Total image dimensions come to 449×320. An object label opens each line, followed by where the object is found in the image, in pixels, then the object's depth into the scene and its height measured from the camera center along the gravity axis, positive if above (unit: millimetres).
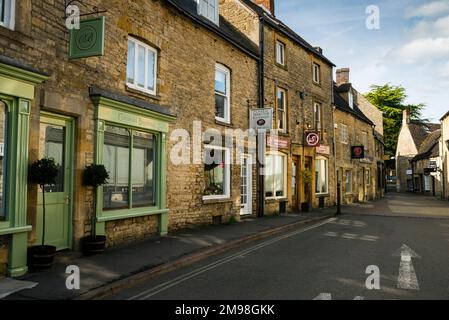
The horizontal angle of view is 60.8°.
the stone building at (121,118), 6465 +1443
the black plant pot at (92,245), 7727 -1255
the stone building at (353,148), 25189 +2490
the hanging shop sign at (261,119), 14578 +2458
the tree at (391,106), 56156 +11448
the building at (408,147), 52875 +5016
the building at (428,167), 38938 +1772
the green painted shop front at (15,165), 6254 +299
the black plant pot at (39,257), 6477 -1266
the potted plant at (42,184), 6469 -17
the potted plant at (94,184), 7734 -23
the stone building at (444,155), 31680 +2380
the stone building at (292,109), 16500 +3658
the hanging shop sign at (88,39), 7118 +2738
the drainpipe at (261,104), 15703 +3243
